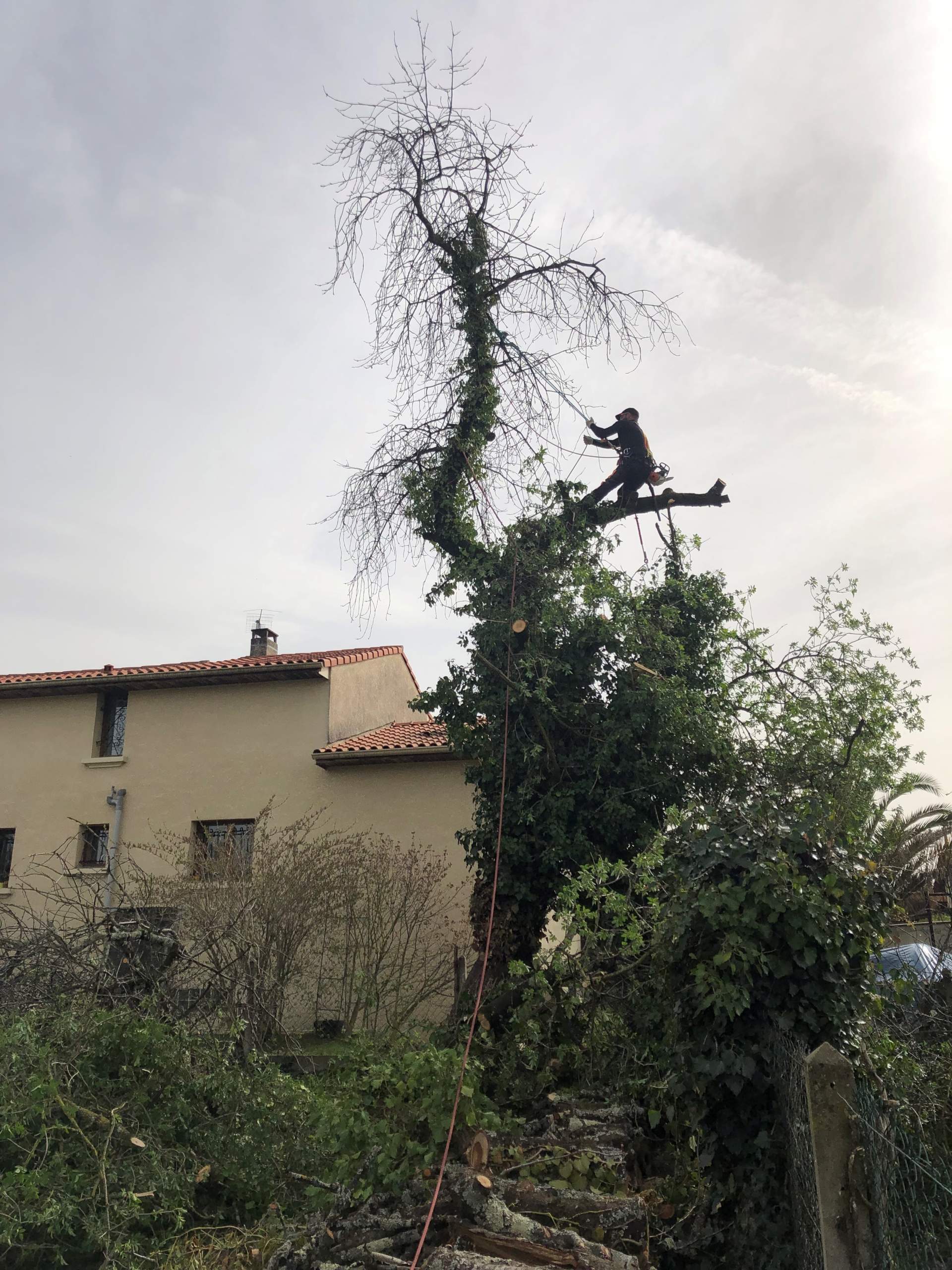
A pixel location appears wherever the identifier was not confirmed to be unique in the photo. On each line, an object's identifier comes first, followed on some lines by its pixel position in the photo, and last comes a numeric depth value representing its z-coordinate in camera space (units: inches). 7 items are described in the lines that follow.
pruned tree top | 389.4
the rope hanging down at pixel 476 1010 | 181.8
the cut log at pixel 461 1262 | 169.2
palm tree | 736.3
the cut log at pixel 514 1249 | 173.8
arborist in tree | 407.5
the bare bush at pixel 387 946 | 489.1
